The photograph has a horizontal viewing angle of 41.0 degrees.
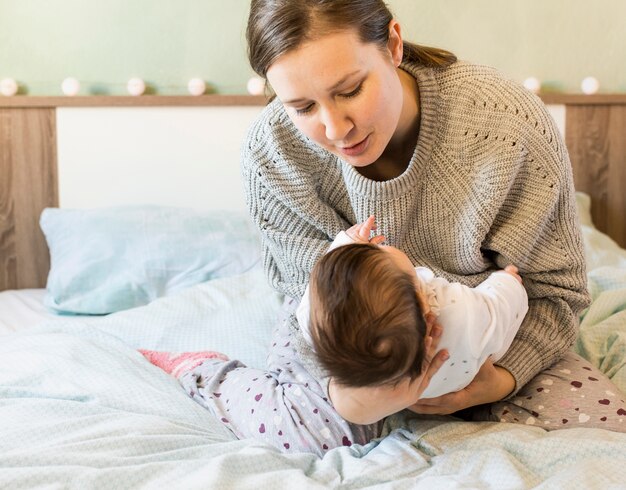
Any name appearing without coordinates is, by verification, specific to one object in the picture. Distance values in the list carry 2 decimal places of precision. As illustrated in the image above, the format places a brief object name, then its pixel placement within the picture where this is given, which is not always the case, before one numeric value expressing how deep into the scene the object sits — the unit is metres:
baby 1.07
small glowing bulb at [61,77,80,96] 2.57
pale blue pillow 2.23
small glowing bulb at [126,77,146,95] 2.59
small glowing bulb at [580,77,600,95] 2.71
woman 1.33
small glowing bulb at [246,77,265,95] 2.63
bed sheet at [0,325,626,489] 1.09
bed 1.15
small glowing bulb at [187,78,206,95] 2.61
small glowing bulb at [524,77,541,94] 2.69
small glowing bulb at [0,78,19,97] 2.57
